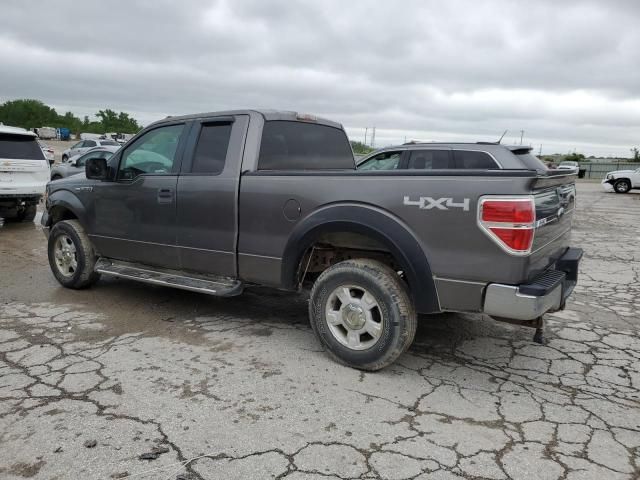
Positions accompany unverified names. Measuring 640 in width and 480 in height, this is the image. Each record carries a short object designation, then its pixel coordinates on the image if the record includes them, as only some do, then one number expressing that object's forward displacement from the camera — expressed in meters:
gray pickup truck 3.32
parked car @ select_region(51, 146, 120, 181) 17.00
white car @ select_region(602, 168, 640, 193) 25.00
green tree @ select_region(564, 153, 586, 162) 53.47
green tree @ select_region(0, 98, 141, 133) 115.31
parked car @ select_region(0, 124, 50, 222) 10.08
